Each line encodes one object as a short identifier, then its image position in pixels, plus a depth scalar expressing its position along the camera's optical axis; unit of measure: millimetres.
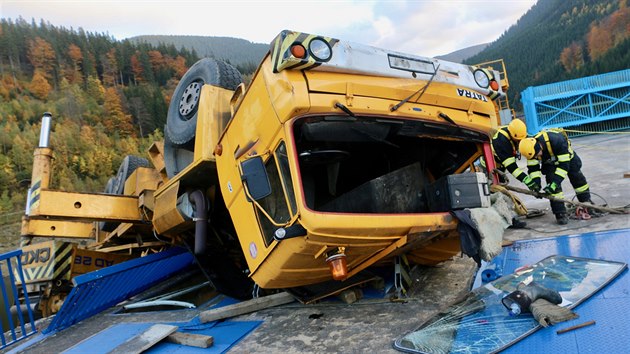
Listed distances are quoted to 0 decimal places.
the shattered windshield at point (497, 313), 2348
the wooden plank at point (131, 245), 5270
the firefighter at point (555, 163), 4840
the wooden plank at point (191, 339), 2990
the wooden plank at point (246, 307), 3529
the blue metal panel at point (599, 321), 2059
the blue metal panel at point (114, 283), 4184
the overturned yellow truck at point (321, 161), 2559
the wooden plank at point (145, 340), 3051
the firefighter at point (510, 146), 5191
